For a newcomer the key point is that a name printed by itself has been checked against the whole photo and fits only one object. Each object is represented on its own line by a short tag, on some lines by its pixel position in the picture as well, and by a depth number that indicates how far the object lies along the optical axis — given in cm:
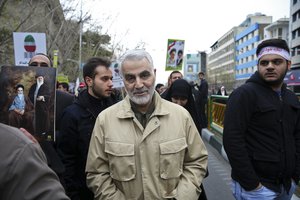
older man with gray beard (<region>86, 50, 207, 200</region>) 154
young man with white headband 181
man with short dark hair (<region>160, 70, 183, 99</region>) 472
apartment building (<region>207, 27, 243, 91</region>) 6975
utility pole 1224
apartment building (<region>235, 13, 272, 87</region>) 6722
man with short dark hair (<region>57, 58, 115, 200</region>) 198
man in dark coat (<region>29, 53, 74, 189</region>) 175
